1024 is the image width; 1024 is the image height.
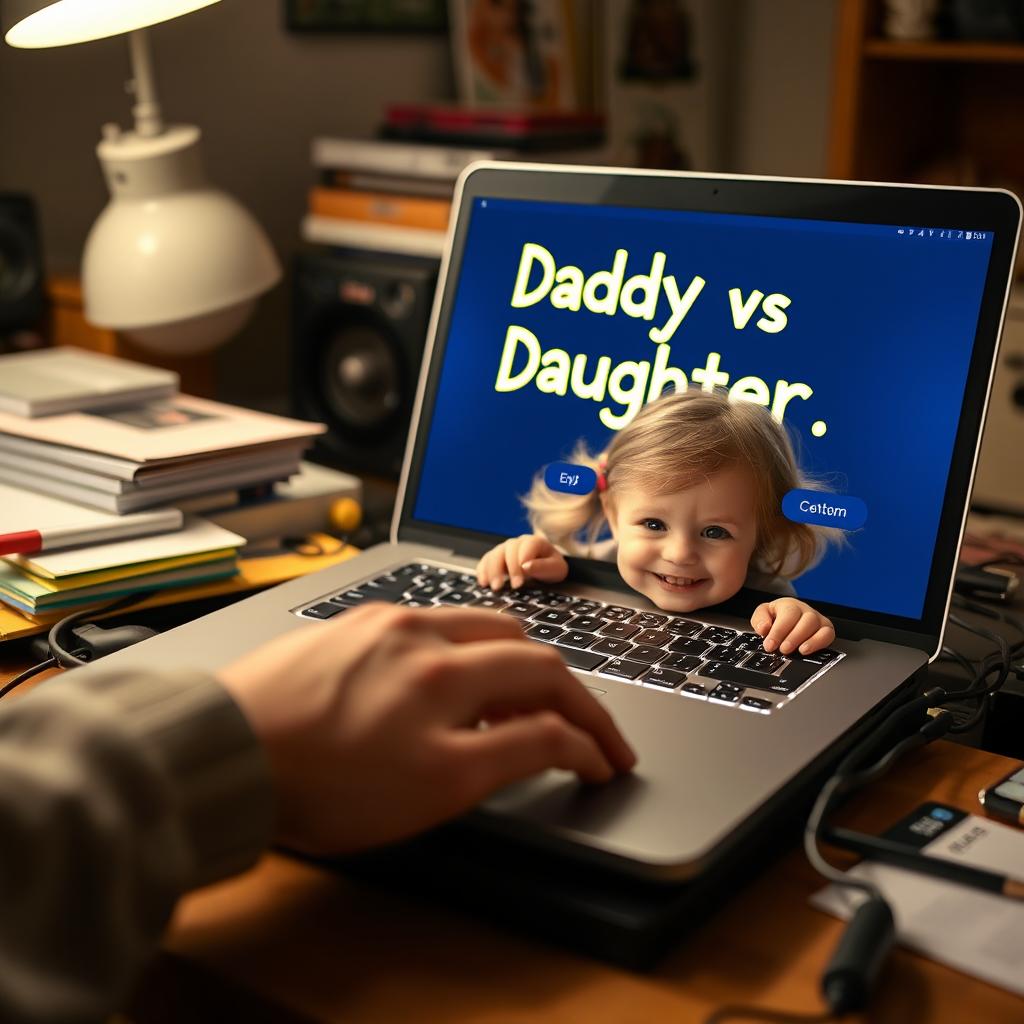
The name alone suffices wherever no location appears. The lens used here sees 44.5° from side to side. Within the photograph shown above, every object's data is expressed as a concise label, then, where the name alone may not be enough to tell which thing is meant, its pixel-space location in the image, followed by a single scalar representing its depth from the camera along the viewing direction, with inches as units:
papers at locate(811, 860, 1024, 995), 19.1
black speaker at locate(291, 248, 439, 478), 56.7
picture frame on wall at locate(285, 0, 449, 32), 71.3
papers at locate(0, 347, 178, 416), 39.8
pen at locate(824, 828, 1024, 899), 20.6
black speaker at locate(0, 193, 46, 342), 54.4
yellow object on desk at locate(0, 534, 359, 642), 31.7
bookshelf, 78.4
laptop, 24.9
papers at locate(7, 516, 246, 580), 32.2
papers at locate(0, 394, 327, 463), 36.3
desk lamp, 48.2
